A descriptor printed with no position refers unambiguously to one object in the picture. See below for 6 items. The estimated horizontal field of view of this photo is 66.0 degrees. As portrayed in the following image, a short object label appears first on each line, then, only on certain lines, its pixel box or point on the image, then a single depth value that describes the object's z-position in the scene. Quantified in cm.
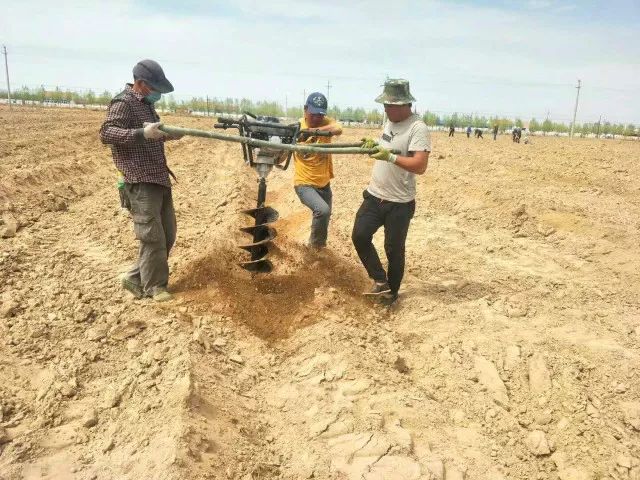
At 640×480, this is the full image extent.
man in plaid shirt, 359
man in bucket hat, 375
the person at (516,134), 3450
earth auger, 346
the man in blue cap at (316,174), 458
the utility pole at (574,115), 4921
